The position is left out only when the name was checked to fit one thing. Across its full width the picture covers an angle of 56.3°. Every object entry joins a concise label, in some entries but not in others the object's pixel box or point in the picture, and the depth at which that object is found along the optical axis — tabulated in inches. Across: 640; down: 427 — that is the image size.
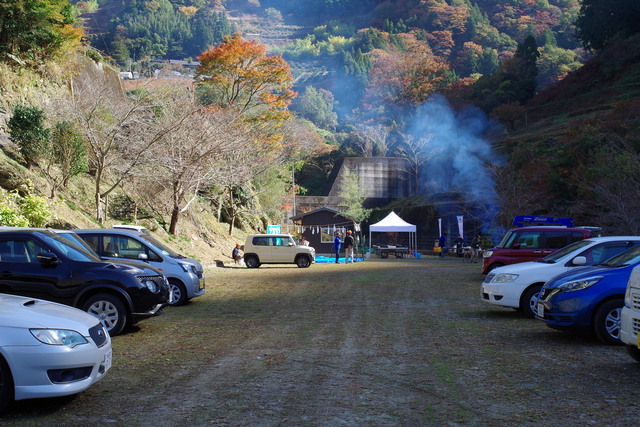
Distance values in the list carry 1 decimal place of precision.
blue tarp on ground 1449.8
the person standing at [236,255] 1117.7
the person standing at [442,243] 1606.2
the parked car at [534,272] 421.1
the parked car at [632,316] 257.8
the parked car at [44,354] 196.7
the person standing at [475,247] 1375.5
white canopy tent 1566.2
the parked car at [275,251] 1119.0
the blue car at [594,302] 324.2
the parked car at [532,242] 648.4
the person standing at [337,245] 1322.3
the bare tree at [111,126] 932.0
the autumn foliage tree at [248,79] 1471.5
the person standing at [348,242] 1320.1
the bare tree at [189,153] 1056.8
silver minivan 487.8
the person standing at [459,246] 1537.9
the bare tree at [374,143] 3011.8
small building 1879.9
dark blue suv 334.3
